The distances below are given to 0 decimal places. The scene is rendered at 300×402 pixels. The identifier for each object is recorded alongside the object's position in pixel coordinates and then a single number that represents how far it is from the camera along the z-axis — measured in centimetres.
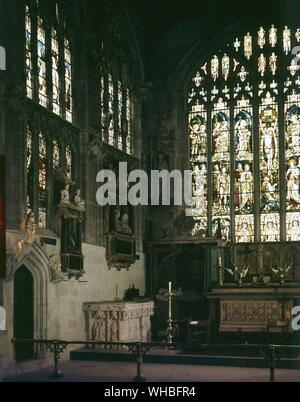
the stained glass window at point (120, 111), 2205
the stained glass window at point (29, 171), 1656
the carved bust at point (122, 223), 2053
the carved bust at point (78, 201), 1795
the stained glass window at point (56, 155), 1795
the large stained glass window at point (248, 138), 2294
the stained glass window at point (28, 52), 1680
